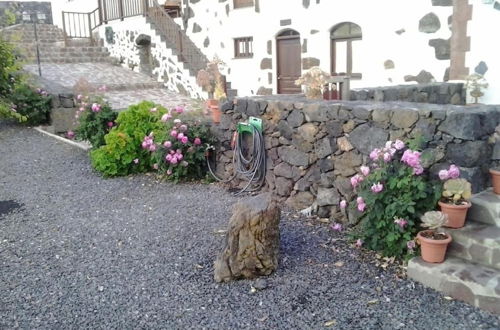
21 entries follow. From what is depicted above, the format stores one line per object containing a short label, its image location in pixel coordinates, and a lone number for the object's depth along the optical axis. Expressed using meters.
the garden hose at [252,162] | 5.09
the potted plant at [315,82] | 4.98
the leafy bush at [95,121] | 6.99
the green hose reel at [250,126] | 5.07
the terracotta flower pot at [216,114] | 5.95
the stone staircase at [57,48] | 13.97
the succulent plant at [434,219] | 3.05
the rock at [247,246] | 3.24
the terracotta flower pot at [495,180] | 3.36
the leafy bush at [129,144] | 6.14
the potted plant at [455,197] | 3.16
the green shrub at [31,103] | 8.90
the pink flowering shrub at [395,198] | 3.29
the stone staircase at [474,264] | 2.81
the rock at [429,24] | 7.53
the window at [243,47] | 11.22
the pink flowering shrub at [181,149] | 5.70
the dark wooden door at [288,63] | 10.09
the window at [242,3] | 10.97
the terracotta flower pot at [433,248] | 3.06
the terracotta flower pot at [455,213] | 3.15
